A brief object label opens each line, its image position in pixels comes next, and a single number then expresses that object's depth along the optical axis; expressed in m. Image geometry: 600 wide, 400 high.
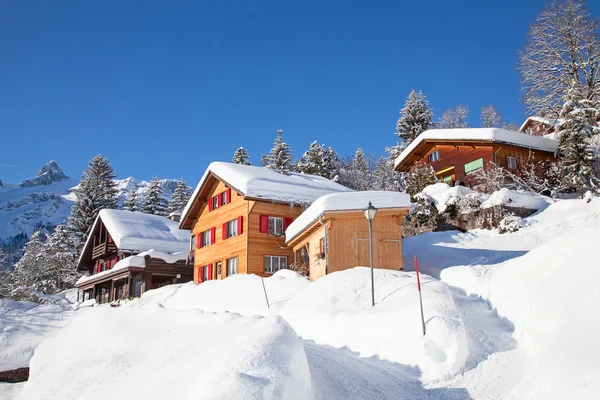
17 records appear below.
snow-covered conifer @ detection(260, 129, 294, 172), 52.81
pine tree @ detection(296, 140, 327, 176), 50.00
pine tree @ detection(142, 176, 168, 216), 55.97
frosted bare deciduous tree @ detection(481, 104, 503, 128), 60.43
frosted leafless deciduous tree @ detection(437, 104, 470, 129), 58.56
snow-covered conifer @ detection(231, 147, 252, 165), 57.98
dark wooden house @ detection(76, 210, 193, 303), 34.69
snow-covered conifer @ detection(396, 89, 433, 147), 49.22
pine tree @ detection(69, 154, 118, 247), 52.69
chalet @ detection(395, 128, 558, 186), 33.50
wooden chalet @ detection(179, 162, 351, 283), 27.23
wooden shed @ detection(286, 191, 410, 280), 20.69
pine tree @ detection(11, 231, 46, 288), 45.09
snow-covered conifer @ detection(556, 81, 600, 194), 27.05
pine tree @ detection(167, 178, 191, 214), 55.81
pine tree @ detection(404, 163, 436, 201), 33.16
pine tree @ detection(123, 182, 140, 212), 57.94
